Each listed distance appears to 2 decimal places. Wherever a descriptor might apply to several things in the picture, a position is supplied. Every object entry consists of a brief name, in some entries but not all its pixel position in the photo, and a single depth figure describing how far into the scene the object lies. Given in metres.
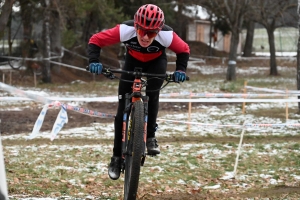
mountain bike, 5.70
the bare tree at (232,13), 32.94
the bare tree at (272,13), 34.81
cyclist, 5.95
